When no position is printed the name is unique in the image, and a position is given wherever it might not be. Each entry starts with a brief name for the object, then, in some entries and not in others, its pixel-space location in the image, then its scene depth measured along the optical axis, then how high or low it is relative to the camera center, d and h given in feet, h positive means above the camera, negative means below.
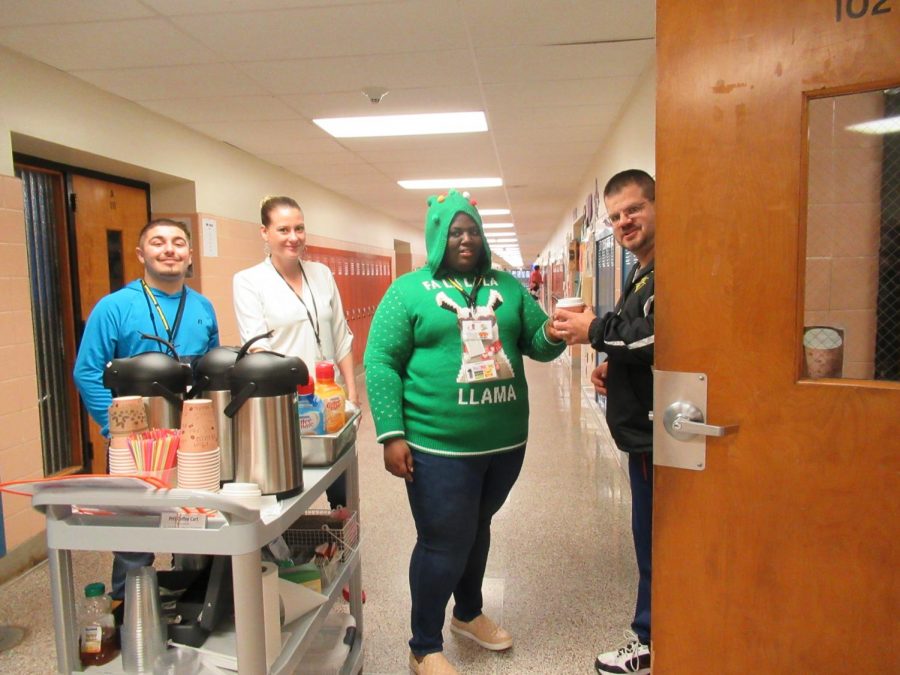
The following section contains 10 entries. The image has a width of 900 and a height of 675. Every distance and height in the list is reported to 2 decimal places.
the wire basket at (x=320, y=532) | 5.46 -2.14
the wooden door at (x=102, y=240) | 11.59 +1.47
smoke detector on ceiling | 11.04 +4.02
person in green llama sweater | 5.58 -0.88
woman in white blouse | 7.51 +0.12
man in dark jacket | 5.24 -0.58
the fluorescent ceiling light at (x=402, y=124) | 13.12 +4.14
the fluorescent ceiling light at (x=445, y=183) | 21.45 +4.43
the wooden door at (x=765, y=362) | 3.40 -0.43
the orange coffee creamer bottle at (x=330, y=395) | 4.90 -0.78
